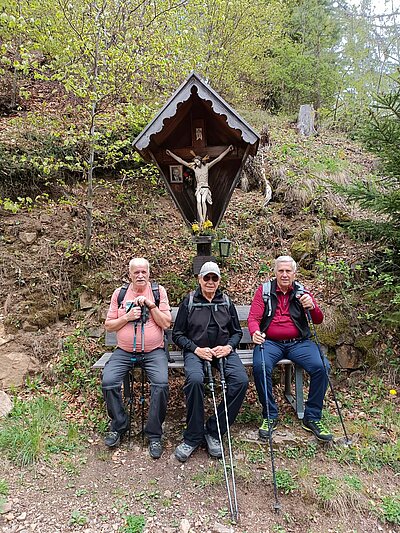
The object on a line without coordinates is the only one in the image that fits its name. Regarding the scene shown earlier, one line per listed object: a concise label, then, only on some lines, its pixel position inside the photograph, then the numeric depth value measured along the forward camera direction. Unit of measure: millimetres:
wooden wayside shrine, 4289
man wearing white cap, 3385
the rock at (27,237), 5879
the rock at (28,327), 4923
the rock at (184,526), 2682
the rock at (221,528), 2664
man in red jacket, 3637
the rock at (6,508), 2791
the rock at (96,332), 4970
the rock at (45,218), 6219
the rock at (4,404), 3869
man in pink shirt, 3459
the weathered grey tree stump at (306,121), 10969
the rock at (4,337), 4719
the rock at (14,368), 4426
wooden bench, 3859
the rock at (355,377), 4547
